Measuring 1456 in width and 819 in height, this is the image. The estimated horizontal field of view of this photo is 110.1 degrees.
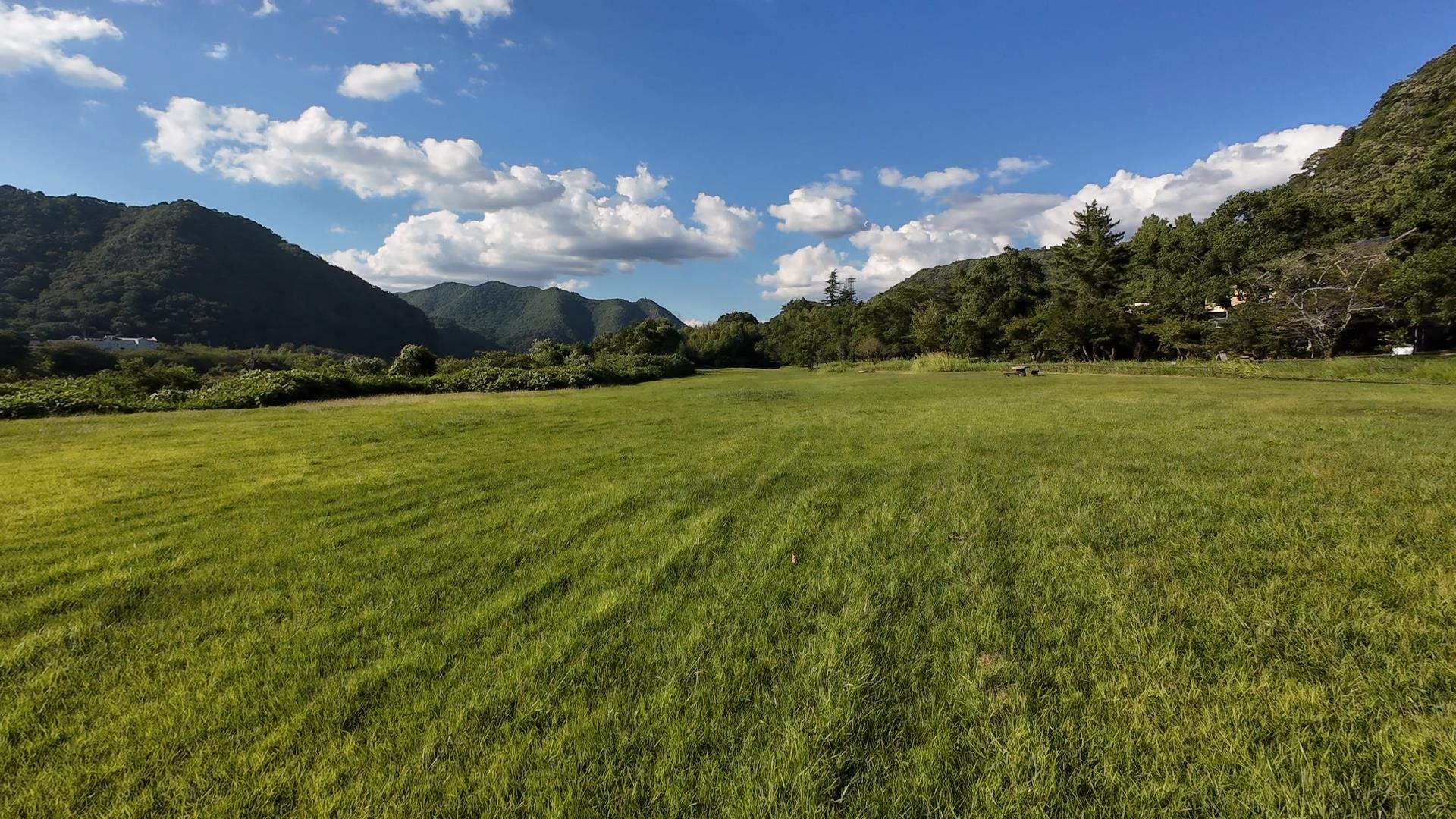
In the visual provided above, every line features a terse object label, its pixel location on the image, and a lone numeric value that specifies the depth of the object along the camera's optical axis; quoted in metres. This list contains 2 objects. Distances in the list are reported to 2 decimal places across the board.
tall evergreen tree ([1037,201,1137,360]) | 38.25
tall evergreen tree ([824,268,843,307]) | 101.00
